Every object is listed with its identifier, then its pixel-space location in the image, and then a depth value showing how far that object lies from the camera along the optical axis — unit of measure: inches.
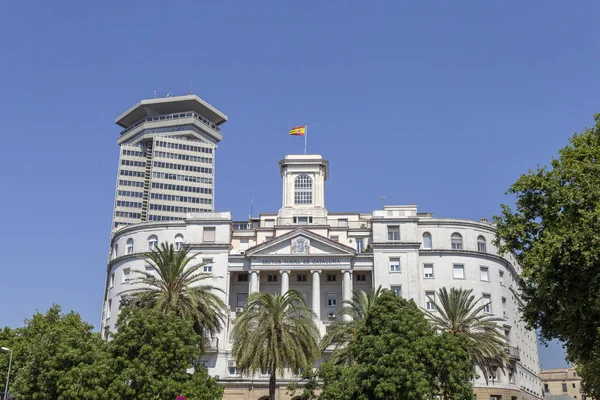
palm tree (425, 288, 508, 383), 2130.9
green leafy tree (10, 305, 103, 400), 1684.3
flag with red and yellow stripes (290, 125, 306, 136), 3572.8
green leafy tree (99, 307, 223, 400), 1588.3
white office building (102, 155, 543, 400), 2940.5
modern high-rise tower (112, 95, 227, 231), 6269.7
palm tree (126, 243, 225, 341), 1961.1
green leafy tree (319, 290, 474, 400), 1542.2
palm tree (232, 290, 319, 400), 1914.4
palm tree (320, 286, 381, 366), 2026.3
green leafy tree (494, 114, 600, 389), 1343.5
